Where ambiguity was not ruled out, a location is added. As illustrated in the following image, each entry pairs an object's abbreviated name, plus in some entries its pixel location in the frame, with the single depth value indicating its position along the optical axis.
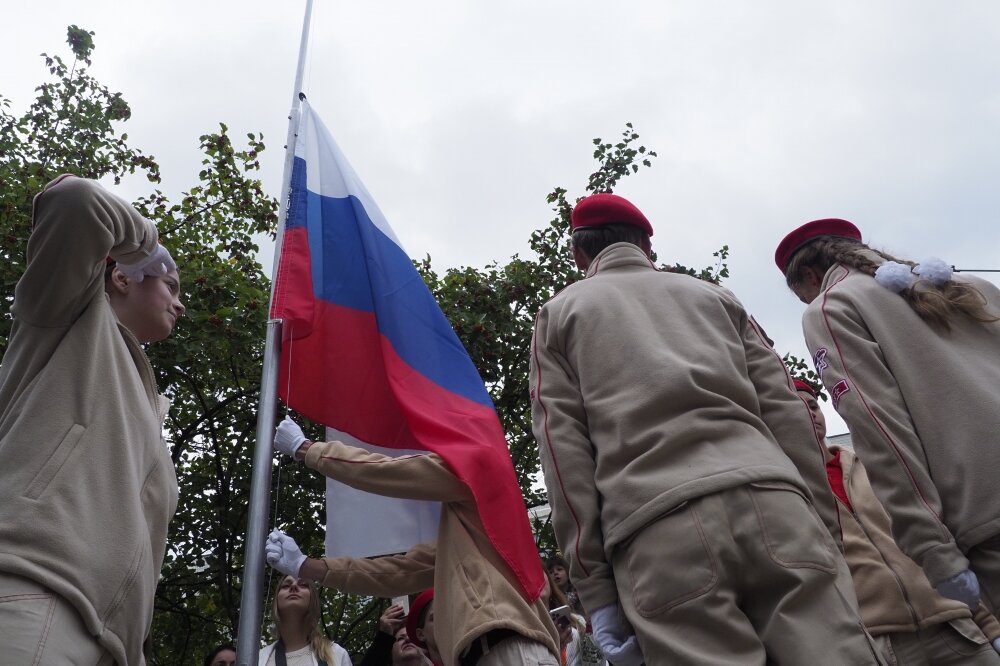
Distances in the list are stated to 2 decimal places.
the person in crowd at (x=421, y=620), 4.85
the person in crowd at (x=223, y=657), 5.68
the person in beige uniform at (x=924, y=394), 2.79
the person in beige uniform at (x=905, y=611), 3.40
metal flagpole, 3.15
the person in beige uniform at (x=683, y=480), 2.31
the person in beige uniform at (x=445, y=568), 3.66
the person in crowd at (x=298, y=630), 4.95
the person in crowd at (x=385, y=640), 5.18
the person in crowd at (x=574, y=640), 6.16
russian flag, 4.18
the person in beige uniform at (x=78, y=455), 2.02
